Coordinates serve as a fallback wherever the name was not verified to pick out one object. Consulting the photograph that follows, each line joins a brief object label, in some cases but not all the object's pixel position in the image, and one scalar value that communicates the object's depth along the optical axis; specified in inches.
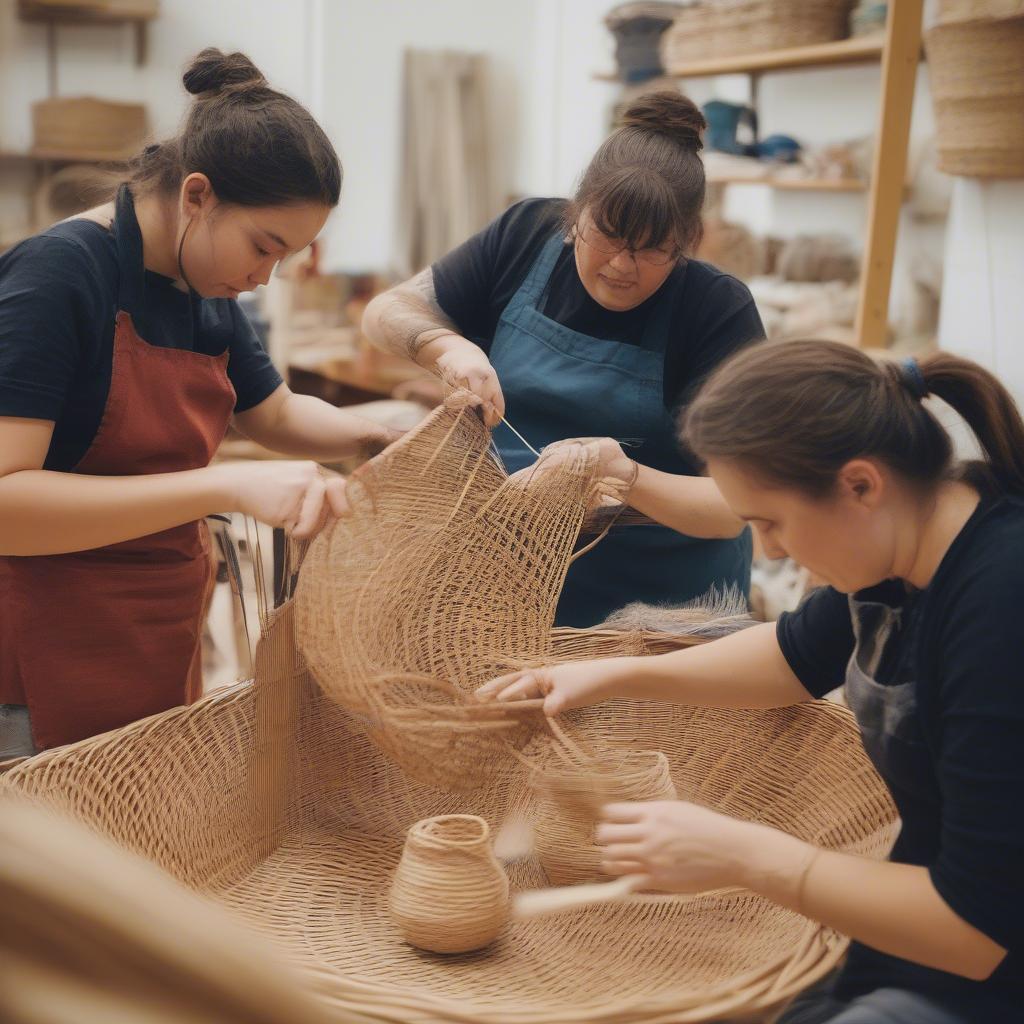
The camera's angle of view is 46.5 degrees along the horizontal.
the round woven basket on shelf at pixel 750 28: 140.3
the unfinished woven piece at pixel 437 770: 50.4
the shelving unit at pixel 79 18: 212.1
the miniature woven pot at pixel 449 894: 51.6
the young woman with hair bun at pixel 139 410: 51.2
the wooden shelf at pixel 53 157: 207.5
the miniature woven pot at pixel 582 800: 54.5
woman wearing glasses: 62.3
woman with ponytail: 38.2
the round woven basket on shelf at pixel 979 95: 100.7
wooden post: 115.3
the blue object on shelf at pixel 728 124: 161.0
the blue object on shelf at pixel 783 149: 159.5
